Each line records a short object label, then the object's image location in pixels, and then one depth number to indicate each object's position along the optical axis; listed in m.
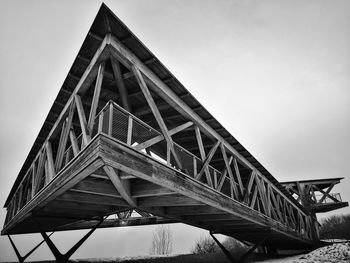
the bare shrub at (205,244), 29.49
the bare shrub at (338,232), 28.18
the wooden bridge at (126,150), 4.32
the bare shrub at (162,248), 38.59
